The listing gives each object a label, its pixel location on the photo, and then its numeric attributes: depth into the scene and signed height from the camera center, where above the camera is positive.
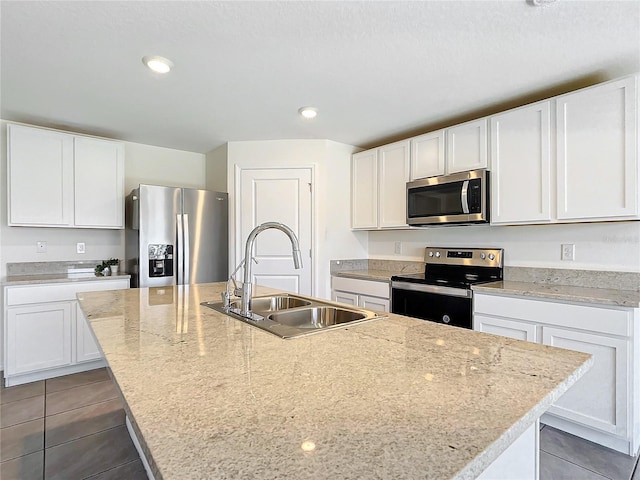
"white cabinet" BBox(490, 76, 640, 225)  2.04 +0.51
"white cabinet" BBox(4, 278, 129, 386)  2.82 -0.77
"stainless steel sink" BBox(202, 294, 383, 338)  1.40 -0.33
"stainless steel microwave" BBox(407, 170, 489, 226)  2.69 +0.32
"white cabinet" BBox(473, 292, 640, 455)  1.91 -0.69
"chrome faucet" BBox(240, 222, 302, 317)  1.45 -0.11
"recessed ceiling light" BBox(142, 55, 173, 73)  2.04 +1.04
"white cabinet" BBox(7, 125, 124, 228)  2.97 +0.54
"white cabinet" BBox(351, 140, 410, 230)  3.36 +0.52
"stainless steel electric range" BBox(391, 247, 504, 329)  2.59 -0.36
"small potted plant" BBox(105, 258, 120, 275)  3.43 -0.25
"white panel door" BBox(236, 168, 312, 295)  3.65 +0.22
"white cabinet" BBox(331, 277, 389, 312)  3.20 -0.52
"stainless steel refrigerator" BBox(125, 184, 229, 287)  3.24 +0.03
